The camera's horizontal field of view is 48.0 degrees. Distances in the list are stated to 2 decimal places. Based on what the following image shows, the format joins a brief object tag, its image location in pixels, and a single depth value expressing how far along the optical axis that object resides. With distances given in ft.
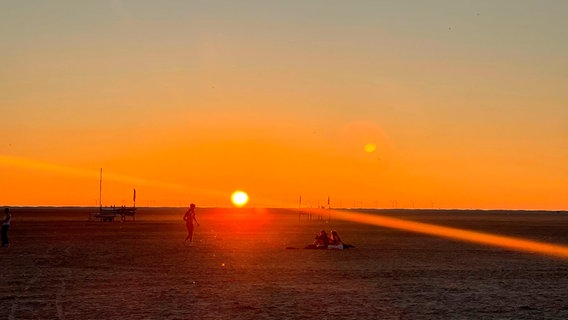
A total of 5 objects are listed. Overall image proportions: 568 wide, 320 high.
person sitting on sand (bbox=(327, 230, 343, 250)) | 115.24
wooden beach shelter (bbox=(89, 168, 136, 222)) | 277.29
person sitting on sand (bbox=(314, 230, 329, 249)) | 116.47
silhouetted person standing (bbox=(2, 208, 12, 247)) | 117.75
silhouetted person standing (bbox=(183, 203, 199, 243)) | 130.11
